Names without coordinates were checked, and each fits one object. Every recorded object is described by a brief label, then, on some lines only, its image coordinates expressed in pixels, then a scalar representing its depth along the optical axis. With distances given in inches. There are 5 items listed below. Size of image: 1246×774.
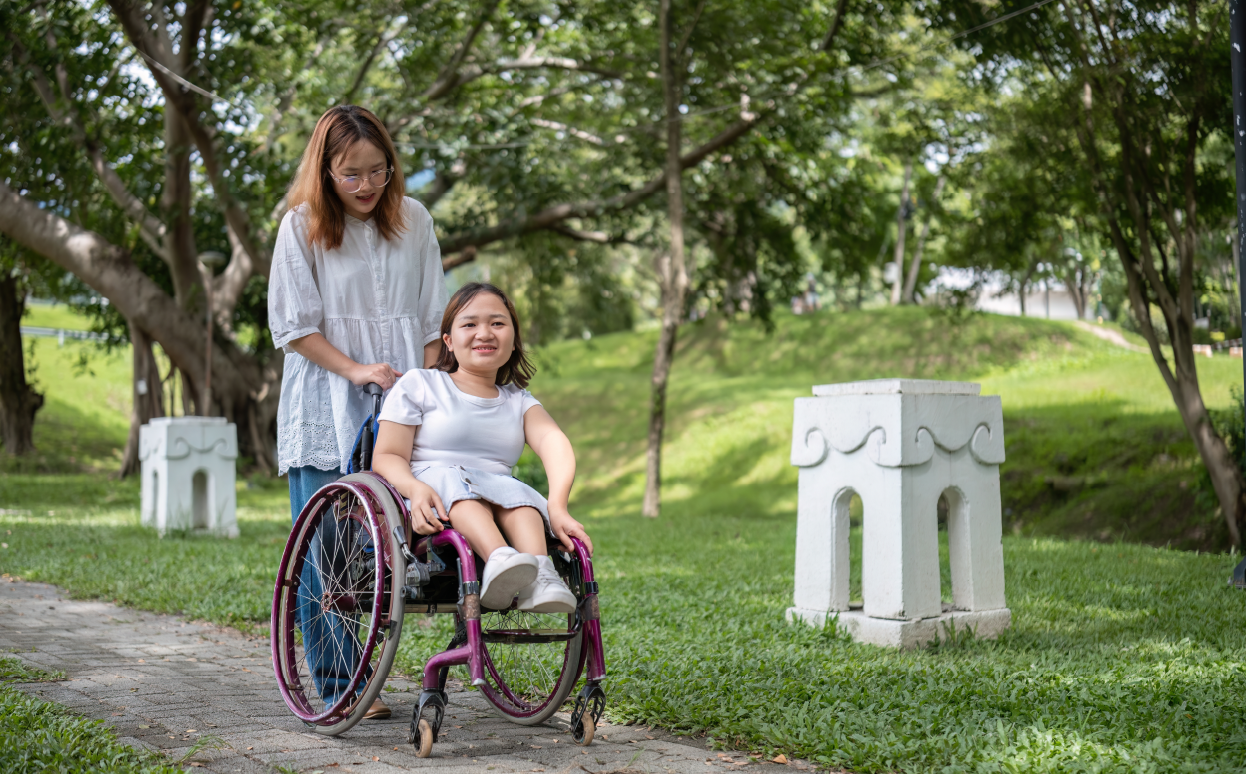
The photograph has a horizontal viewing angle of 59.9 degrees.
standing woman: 126.8
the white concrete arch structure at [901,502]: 167.2
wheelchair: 108.5
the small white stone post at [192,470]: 350.0
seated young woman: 107.9
